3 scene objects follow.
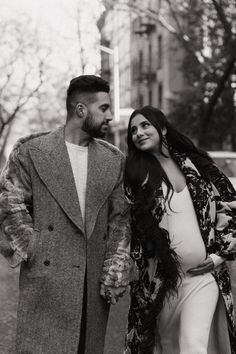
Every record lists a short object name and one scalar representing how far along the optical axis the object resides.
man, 3.86
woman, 4.01
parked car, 14.18
